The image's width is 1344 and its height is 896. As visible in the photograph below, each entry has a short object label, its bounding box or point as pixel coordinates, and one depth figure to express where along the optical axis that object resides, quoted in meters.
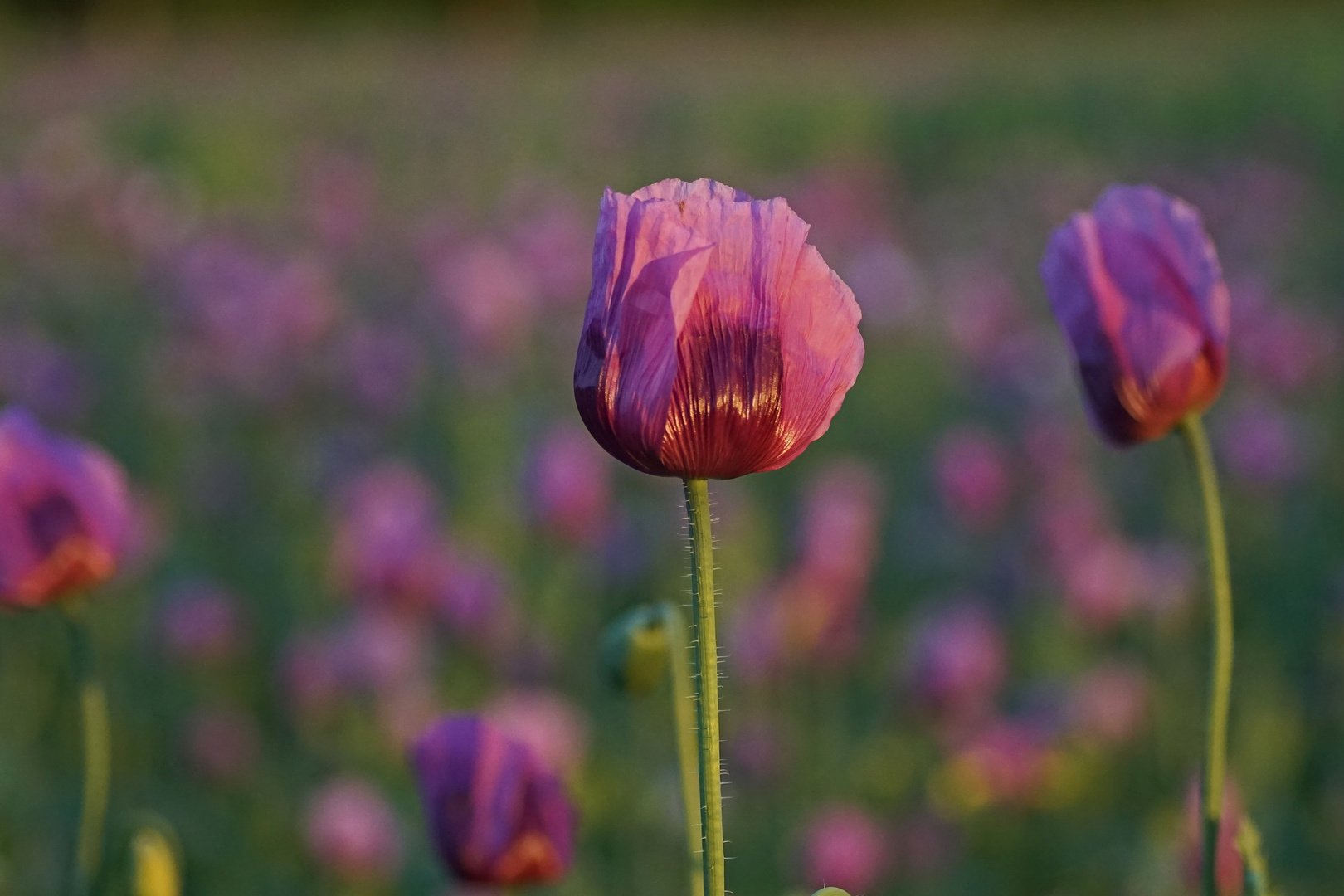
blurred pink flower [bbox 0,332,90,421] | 6.07
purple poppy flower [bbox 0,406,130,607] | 2.23
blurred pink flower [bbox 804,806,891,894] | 3.70
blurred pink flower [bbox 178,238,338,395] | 6.20
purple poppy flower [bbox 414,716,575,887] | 1.97
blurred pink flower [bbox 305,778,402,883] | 3.76
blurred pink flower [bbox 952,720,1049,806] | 4.06
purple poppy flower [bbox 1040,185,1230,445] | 1.90
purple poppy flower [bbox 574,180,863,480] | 1.37
